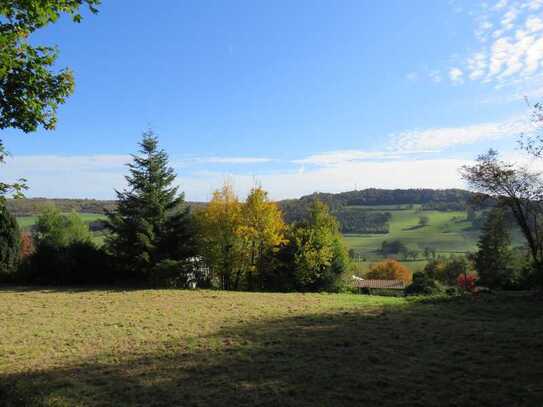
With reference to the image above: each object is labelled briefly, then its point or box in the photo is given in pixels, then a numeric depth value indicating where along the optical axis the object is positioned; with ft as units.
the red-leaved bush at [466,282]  84.64
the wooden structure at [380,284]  183.08
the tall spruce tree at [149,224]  91.91
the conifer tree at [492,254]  145.07
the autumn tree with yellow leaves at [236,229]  94.22
